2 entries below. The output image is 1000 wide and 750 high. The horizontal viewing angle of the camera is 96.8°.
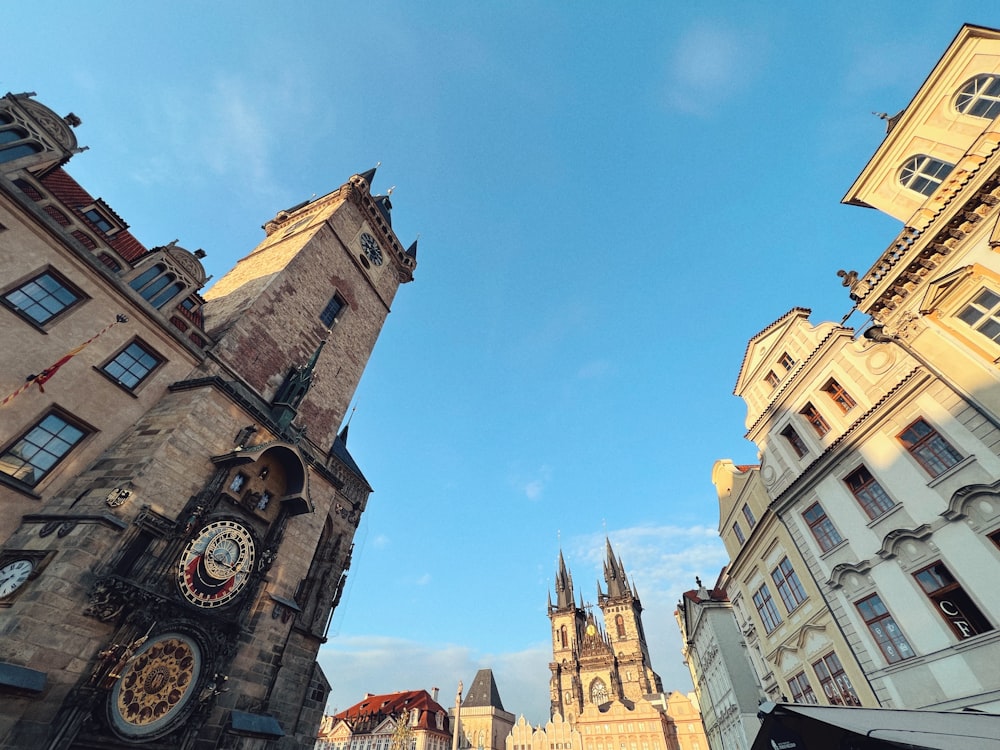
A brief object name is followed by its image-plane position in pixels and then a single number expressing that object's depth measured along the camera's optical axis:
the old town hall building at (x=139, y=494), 8.08
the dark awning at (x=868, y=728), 4.40
